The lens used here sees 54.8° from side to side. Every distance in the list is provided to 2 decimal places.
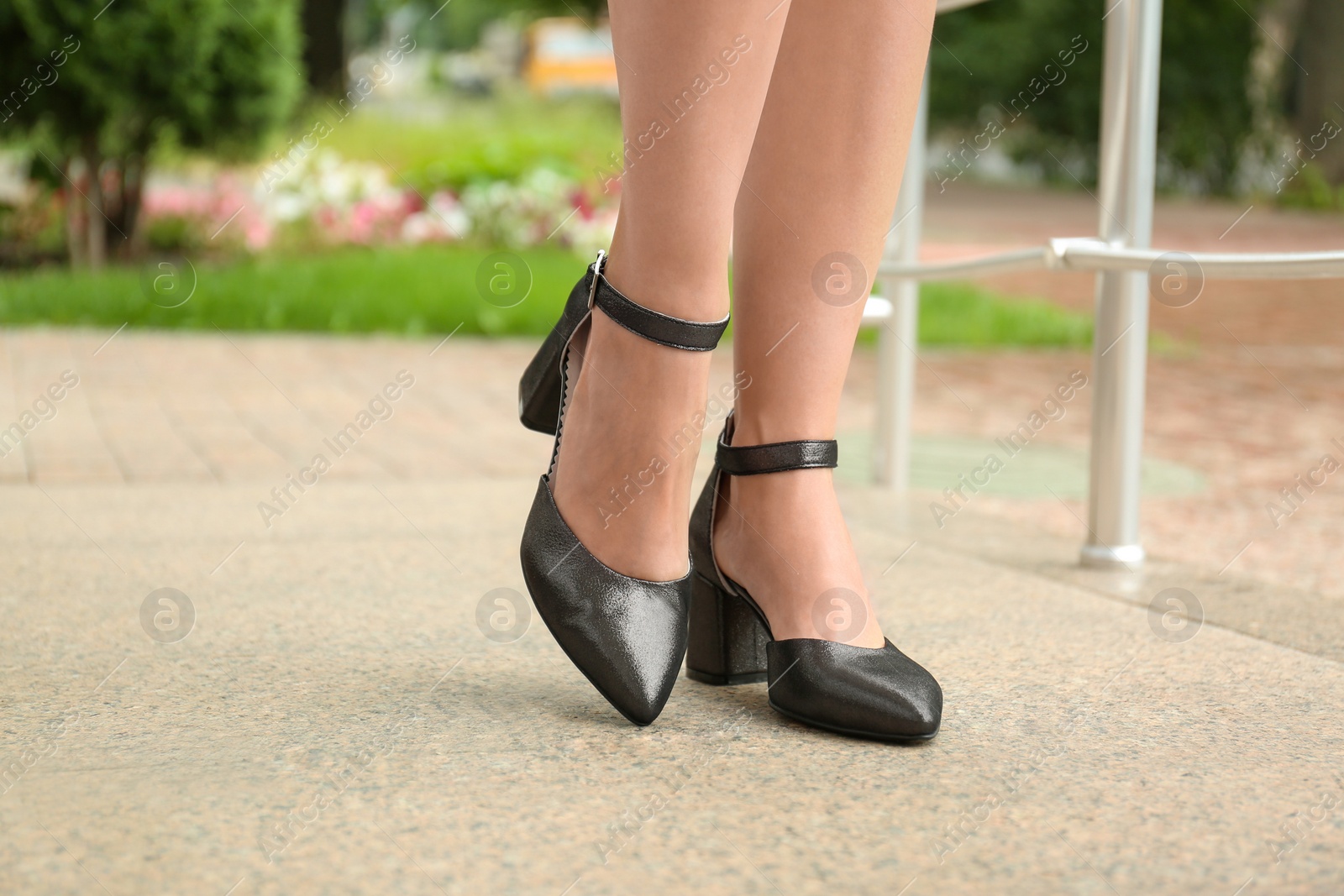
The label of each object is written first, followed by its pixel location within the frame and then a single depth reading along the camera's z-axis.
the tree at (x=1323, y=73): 13.85
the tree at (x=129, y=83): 5.28
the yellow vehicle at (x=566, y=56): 27.45
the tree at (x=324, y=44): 10.62
